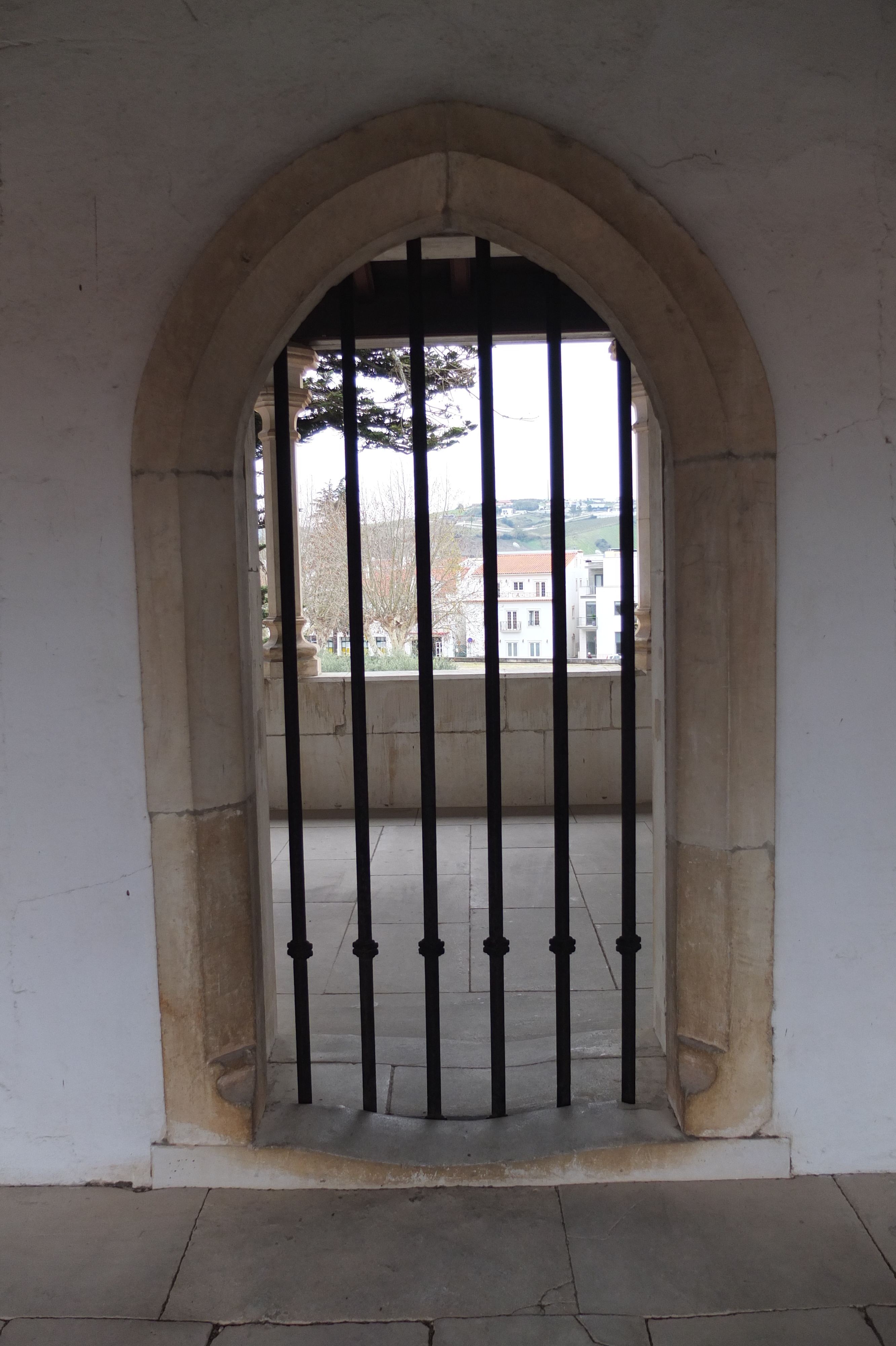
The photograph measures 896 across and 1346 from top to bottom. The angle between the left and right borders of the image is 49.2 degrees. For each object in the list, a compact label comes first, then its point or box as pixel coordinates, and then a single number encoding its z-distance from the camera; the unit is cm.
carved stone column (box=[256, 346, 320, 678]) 603
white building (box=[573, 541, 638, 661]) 2231
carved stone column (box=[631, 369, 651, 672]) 655
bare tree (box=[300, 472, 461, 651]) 1190
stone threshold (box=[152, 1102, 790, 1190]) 235
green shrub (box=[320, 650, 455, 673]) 830
